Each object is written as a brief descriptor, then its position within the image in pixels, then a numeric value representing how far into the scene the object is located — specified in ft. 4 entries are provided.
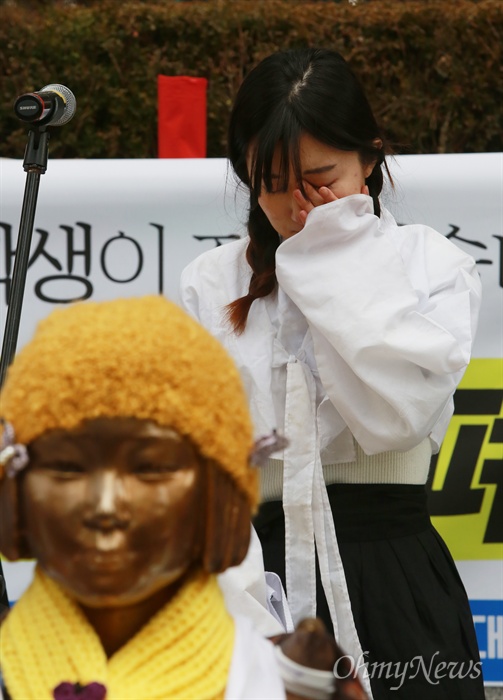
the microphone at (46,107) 13.37
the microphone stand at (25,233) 12.66
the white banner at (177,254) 19.04
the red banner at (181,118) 21.20
